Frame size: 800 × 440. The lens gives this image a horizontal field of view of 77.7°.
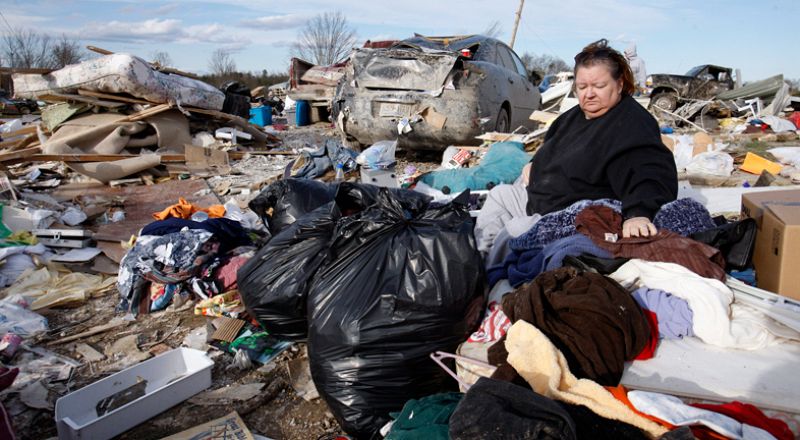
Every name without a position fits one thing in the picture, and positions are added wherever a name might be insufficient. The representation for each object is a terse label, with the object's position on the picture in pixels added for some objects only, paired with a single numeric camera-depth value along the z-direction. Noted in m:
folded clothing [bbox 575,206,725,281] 1.91
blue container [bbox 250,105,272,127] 11.72
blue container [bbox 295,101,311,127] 11.67
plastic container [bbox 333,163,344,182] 5.11
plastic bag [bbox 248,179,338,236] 3.12
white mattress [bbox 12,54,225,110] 6.65
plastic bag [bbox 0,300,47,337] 2.71
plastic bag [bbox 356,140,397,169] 5.12
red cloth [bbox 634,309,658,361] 1.65
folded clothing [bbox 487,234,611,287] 2.04
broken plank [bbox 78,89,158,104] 6.75
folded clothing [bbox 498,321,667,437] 1.30
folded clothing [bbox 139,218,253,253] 3.22
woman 2.17
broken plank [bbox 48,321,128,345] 2.69
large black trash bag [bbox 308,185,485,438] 1.83
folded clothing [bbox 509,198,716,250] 2.22
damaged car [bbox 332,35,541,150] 5.56
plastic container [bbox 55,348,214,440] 1.86
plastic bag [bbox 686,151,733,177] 5.09
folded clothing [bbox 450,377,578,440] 1.08
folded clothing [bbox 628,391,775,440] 1.19
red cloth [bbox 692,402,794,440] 1.25
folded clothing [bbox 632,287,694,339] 1.73
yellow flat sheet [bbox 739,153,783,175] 5.30
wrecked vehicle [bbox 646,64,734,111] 12.92
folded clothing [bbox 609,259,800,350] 1.69
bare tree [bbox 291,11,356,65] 29.38
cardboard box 1.88
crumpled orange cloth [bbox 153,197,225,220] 3.95
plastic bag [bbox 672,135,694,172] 5.47
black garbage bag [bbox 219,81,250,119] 9.43
